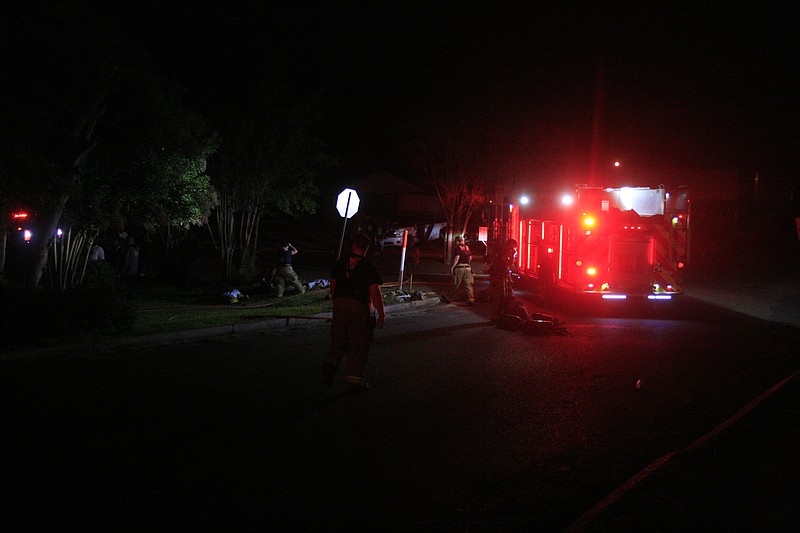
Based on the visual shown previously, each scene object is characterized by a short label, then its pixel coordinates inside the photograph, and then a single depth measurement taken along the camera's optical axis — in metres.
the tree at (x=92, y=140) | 11.38
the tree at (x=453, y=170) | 28.72
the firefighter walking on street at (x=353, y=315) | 8.14
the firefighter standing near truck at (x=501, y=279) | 14.20
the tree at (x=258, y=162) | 20.78
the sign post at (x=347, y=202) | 14.44
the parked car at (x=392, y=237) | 39.23
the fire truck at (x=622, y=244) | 16.08
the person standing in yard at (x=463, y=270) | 17.84
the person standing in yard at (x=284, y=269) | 18.14
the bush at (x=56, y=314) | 10.06
